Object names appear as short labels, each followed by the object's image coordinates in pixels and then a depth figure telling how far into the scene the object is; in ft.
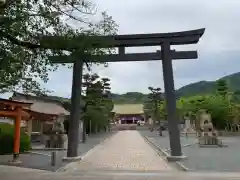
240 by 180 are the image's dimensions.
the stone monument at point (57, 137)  45.06
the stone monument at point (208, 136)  48.65
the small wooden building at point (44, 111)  57.27
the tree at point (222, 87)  107.41
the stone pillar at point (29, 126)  55.67
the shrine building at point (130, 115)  187.74
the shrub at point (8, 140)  36.62
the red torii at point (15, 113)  28.55
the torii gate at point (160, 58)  30.74
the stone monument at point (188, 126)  93.69
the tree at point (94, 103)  68.49
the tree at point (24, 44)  15.58
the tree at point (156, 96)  100.84
